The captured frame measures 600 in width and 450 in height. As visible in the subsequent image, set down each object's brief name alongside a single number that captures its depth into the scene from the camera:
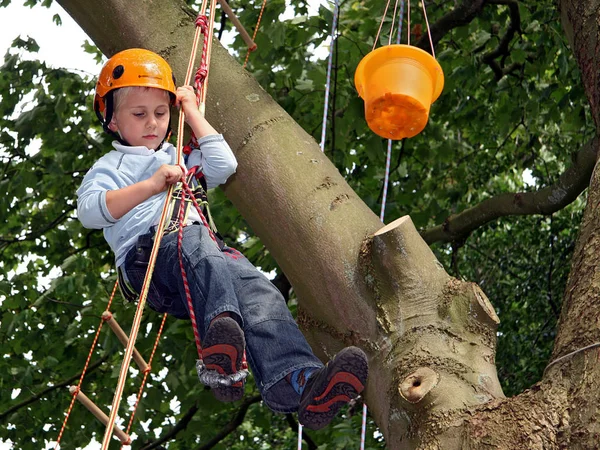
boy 5.82
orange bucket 6.72
